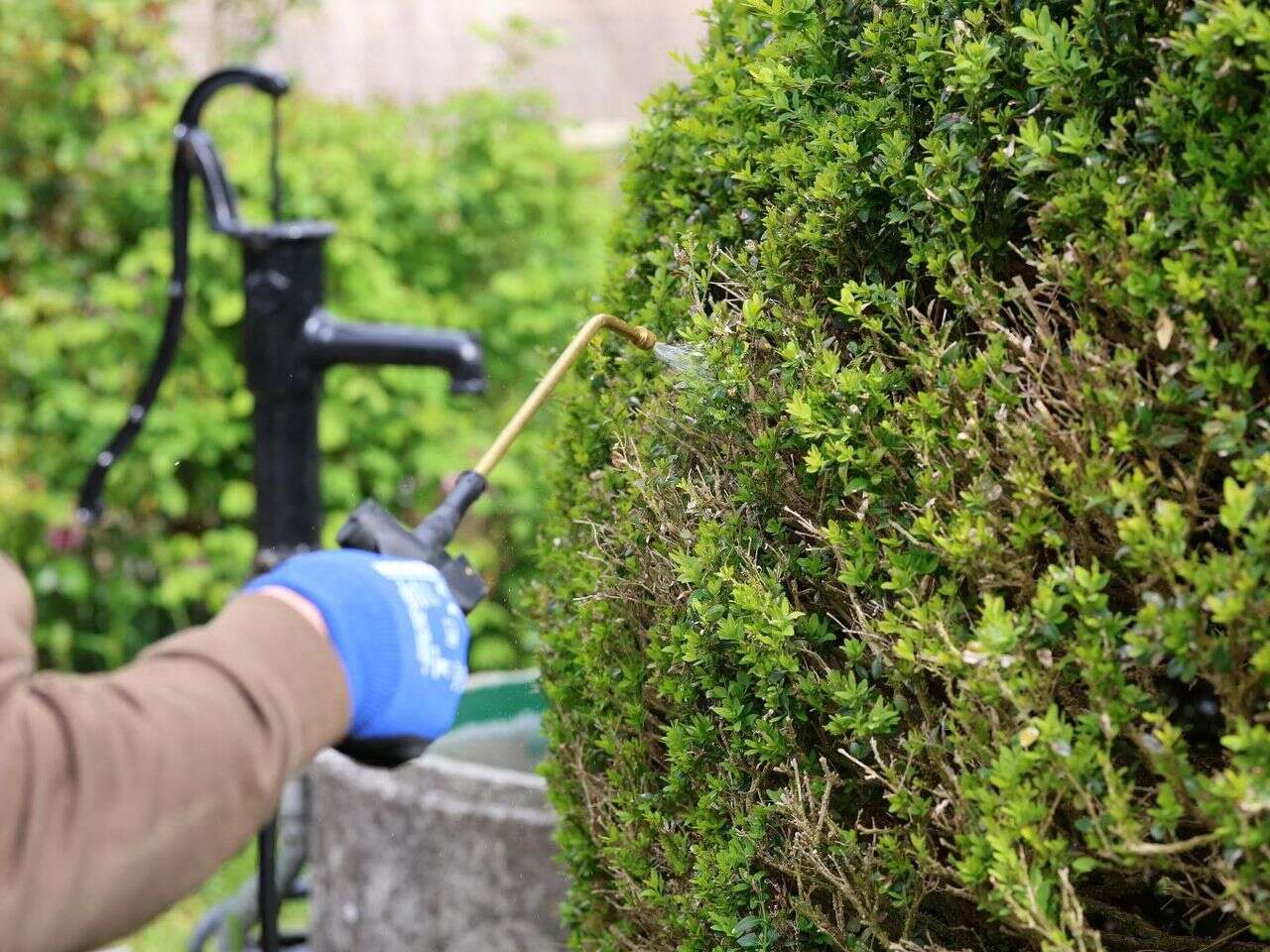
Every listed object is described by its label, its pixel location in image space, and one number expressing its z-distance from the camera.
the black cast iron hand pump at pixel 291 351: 3.10
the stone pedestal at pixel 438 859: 2.79
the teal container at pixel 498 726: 3.39
